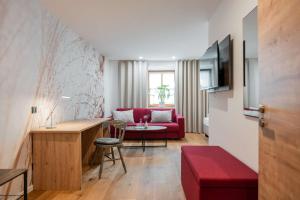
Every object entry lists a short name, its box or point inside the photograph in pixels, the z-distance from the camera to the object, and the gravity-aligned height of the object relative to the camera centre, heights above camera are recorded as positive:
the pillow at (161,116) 4.35 -0.41
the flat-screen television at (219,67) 1.72 +0.45
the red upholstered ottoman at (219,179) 1.15 -0.59
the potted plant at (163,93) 5.05 +0.28
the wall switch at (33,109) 1.93 -0.09
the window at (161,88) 5.08 +0.44
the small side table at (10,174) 1.18 -0.59
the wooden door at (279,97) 0.67 +0.02
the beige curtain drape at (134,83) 4.99 +0.60
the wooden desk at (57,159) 1.89 -0.71
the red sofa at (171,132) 4.10 -0.82
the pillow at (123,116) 4.31 -0.40
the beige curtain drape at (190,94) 4.90 +0.24
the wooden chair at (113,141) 2.30 -0.60
